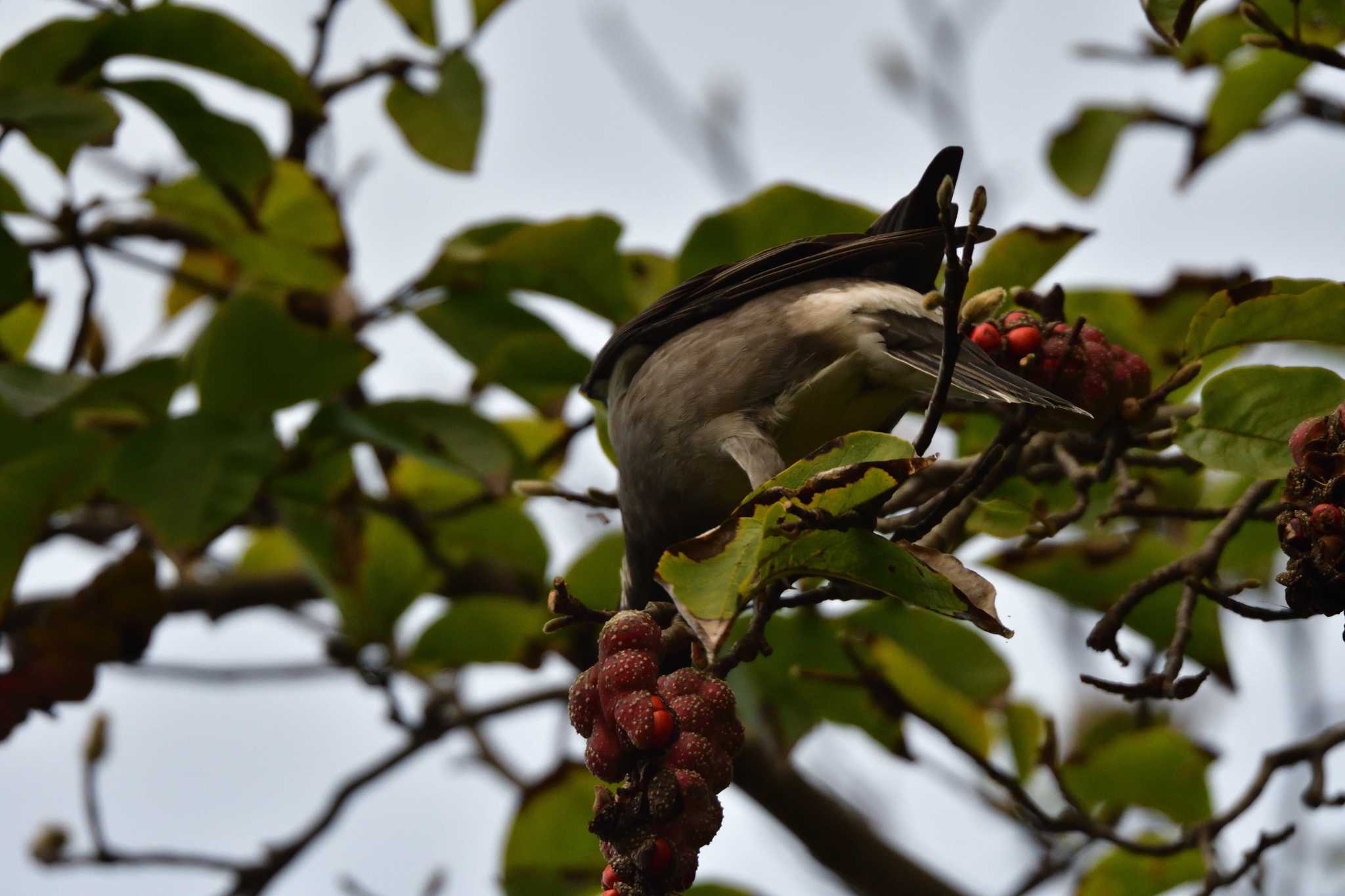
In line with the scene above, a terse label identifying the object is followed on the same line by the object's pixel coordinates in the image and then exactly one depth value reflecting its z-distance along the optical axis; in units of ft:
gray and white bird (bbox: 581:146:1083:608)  16.34
